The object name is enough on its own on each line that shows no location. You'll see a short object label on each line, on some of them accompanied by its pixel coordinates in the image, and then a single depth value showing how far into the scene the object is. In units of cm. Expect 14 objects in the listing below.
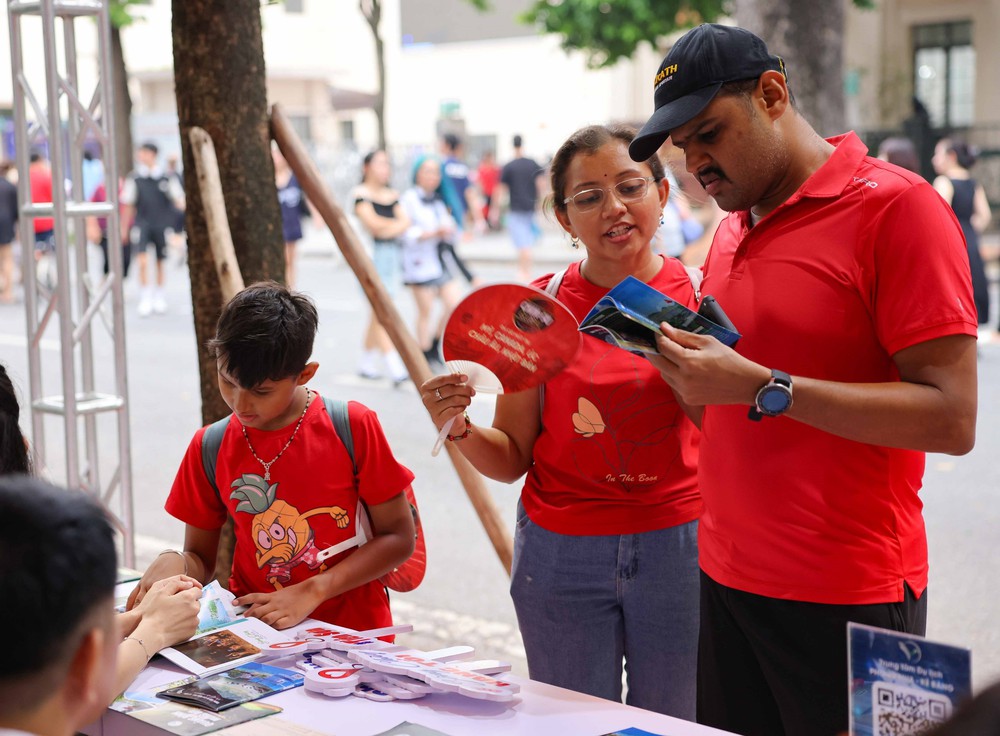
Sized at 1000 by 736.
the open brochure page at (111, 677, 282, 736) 207
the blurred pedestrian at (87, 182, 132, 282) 1470
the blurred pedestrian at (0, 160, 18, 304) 1531
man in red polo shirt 196
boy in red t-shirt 261
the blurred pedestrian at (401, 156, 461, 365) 939
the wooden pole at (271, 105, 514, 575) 366
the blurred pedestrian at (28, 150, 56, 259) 1336
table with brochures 205
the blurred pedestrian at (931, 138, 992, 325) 980
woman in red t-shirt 256
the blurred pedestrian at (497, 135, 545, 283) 1521
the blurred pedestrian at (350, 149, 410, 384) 945
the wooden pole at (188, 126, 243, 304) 380
